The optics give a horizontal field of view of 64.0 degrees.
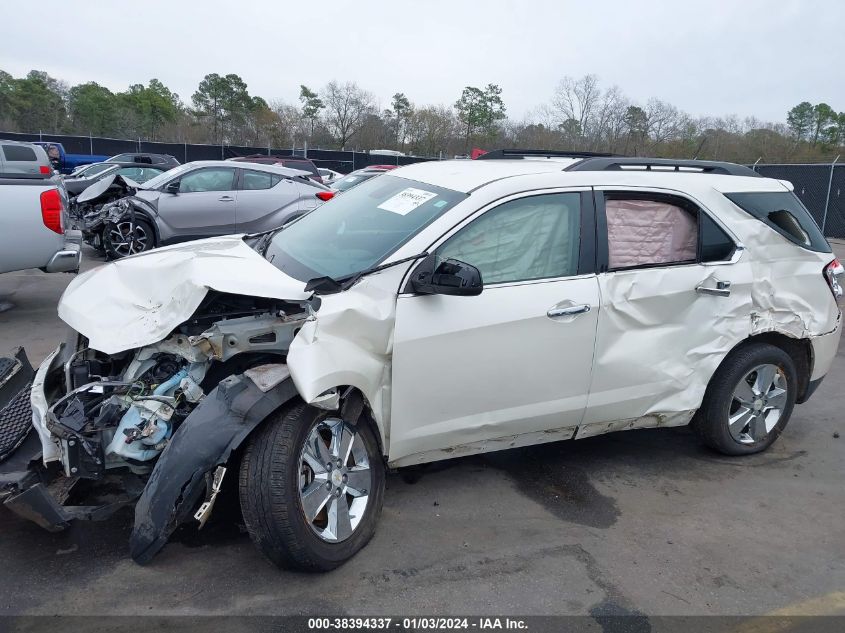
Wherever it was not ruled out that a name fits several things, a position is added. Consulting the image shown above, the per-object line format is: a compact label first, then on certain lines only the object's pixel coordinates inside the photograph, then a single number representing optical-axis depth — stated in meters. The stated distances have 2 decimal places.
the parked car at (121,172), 16.70
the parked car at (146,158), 27.06
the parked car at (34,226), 6.84
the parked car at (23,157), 17.70
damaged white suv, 2.96
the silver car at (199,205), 10.98
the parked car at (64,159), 28.16
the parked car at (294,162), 24.61
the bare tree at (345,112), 61.31
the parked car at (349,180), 16.22
